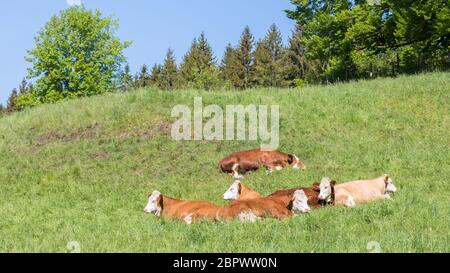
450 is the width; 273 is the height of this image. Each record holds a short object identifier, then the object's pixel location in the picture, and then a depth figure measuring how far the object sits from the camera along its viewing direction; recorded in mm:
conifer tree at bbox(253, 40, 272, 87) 82062
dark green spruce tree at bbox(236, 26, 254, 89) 87688
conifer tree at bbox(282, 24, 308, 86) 79438
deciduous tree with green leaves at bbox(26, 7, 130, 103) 58750
